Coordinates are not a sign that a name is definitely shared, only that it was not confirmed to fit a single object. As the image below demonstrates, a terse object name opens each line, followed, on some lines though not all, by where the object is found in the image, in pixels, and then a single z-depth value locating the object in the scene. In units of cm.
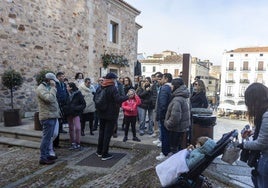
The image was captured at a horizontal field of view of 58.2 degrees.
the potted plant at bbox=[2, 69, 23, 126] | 718
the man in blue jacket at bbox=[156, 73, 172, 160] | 481
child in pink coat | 596
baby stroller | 271
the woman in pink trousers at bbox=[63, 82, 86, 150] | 560
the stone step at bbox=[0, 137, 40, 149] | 606
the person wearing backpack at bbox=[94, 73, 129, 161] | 493
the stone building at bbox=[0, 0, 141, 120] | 791
